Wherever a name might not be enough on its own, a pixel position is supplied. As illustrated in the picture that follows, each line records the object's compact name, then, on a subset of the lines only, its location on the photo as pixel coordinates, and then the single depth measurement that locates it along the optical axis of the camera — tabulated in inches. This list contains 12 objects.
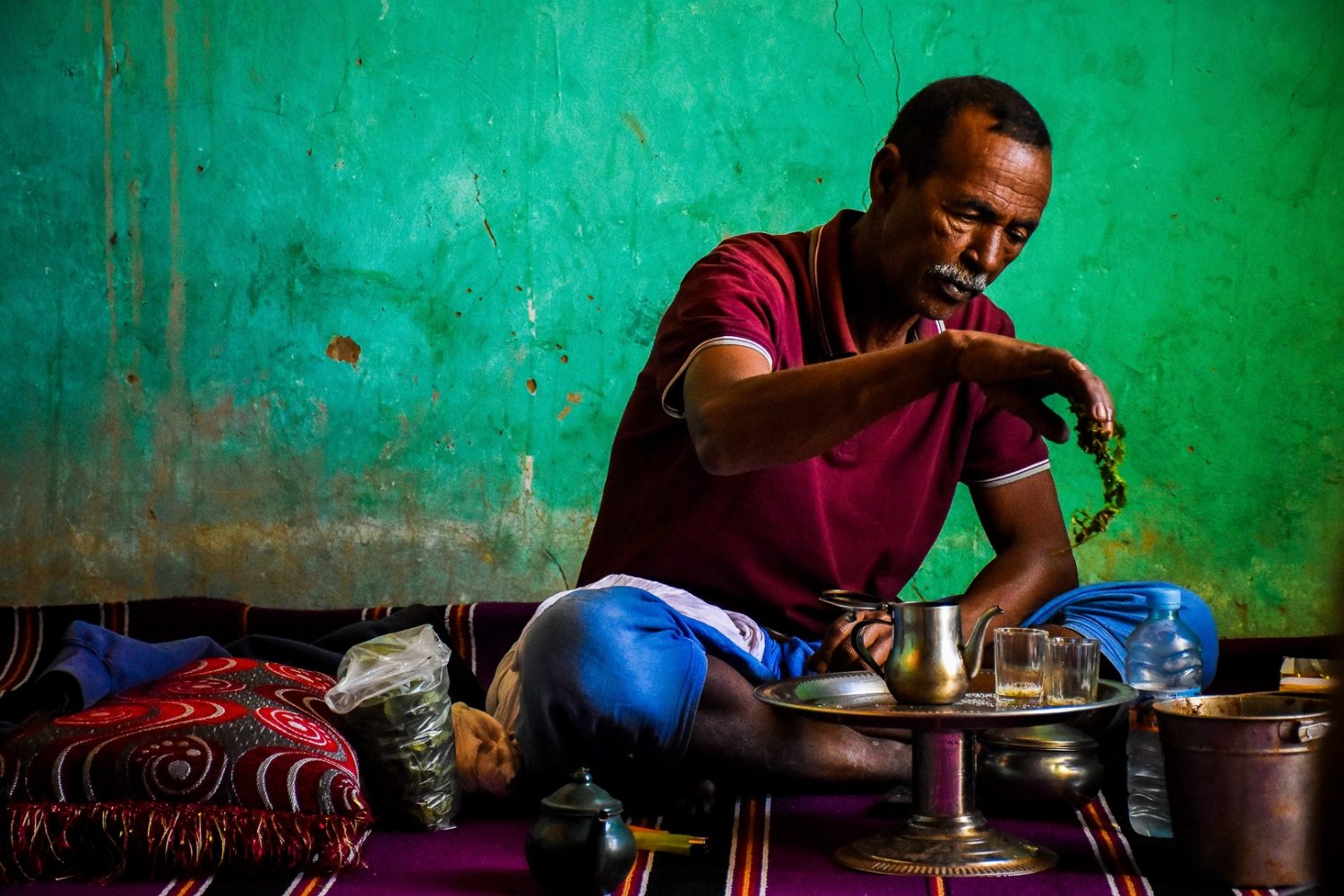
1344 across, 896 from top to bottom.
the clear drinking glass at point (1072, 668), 93.4
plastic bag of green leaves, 102.7
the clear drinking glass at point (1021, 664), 93.7
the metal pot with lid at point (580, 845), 82.7
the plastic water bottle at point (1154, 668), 100.3
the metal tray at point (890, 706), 82.6
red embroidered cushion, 91.6
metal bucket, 81.0
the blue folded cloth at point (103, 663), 101.3
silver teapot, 88.1
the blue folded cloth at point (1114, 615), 118.2
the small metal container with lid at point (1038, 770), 101.4
